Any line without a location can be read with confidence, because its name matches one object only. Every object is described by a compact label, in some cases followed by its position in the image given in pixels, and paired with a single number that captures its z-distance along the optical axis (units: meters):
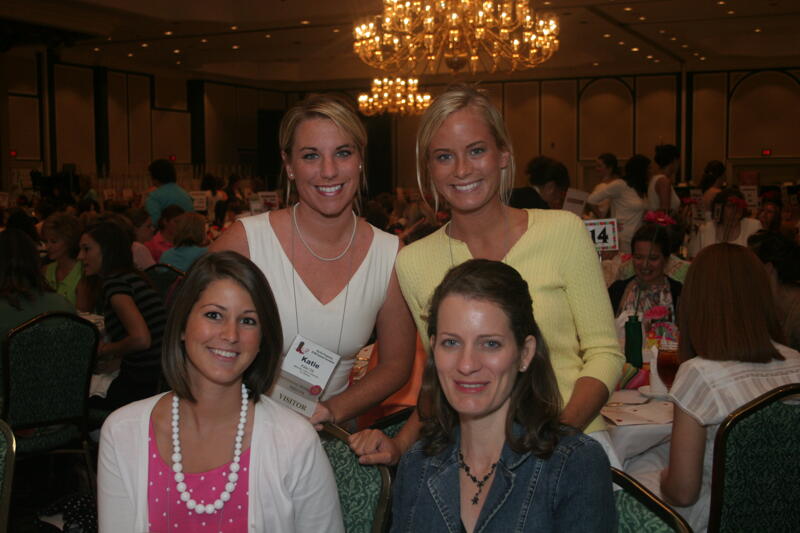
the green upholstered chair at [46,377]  3.82
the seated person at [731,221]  7.12
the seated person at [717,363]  2.44
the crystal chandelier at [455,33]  8.63
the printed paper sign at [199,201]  10.75
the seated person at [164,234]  7.59
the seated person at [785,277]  4.00
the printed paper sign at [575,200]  5.82
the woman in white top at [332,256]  2.20
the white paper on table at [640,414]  2.94
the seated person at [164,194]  8.23
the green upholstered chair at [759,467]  2.23
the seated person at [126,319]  4.26
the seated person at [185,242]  6.52
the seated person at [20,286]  4.09
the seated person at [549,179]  6.16
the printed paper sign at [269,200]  8.46
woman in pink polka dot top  1.82
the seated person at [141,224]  7.55
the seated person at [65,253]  5.37
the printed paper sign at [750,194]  10.57
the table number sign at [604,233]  4.23
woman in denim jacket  1.54
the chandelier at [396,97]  13.01
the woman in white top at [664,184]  7.88
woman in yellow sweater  1.98
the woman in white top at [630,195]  7.88
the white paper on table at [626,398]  3.20
